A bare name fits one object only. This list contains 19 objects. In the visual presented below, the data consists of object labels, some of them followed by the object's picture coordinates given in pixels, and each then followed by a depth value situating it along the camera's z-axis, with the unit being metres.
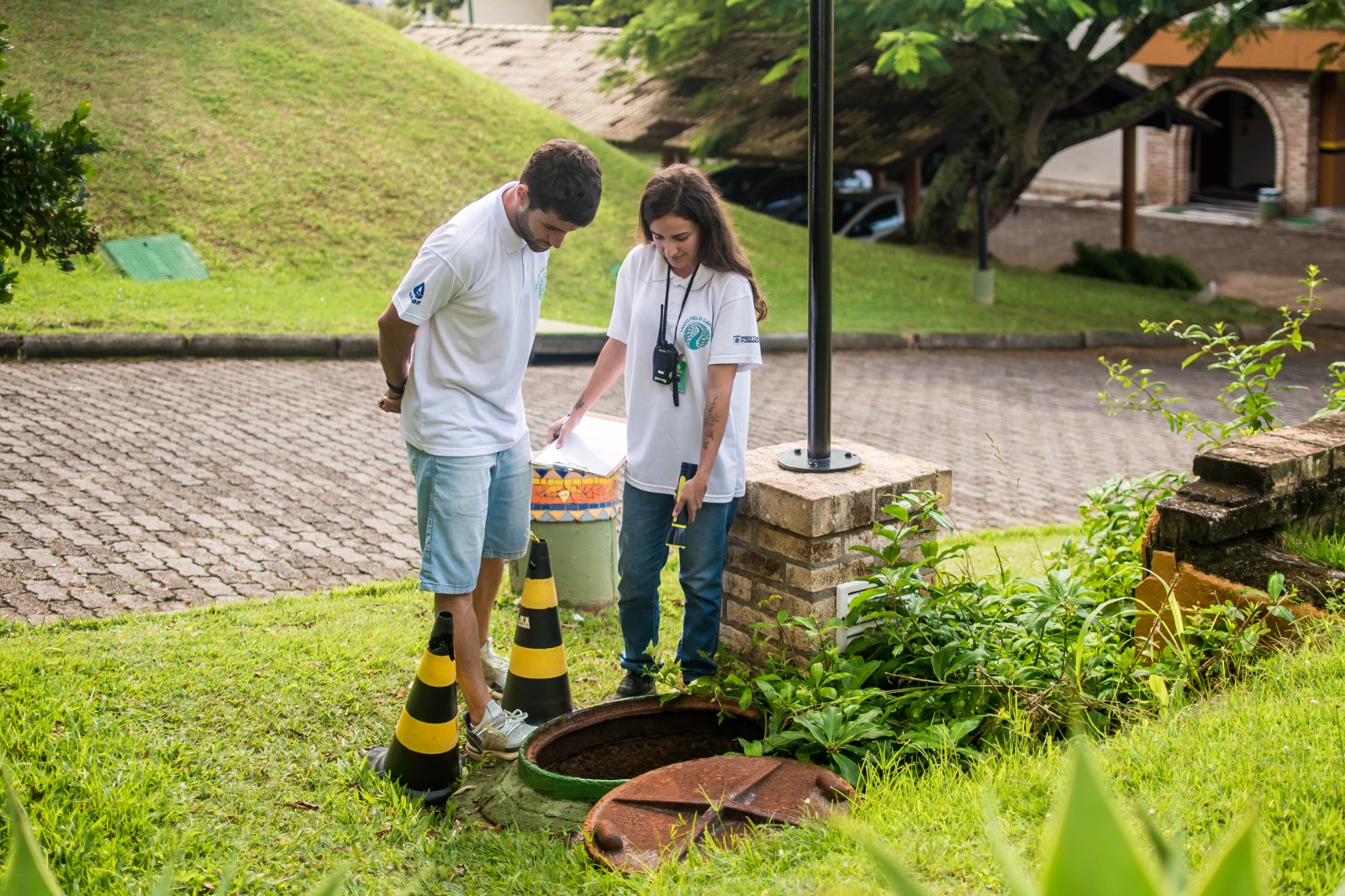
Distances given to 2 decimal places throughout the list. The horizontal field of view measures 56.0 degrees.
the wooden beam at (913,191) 19.17
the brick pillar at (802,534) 4.17
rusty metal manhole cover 3.23
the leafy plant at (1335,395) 5.00
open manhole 4.07
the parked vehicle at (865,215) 19.12
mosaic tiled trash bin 5.43
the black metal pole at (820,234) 4.24
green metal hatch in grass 11.95
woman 4.01
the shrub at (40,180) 4.36
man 3.90
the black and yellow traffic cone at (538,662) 4.40
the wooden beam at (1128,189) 20.27
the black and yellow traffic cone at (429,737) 3.85
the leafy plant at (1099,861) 1.41
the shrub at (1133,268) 18.94
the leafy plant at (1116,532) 4.83
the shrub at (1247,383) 4.95
